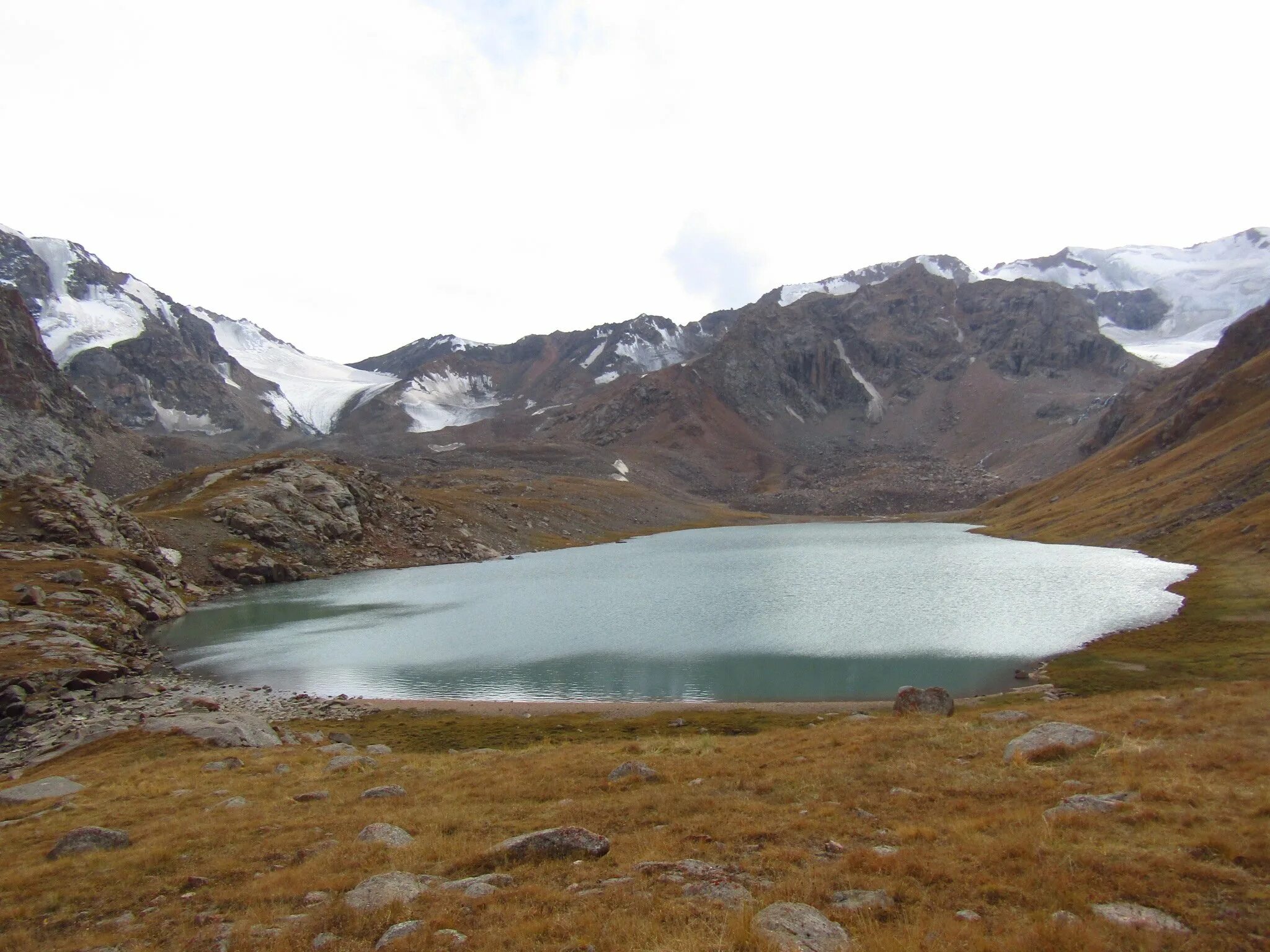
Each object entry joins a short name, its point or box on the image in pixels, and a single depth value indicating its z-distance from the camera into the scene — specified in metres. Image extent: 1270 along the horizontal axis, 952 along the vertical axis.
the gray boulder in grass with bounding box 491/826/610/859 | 13.52
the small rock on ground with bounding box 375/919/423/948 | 10.23
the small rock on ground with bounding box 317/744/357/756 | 29.57
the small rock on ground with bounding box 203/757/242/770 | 25.97
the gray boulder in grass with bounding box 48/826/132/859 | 16.25
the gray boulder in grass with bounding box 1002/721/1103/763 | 18.42
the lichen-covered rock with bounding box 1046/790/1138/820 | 13.48
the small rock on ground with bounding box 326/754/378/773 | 25.42
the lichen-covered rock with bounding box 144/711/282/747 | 31.11
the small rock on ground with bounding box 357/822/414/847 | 15.25
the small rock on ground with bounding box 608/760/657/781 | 20.34
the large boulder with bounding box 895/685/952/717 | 30.42
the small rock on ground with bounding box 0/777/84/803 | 22.58
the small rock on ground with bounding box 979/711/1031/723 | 24.92
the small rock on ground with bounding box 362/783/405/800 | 20.53
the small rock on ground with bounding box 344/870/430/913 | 11.75
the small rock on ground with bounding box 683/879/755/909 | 10.76
